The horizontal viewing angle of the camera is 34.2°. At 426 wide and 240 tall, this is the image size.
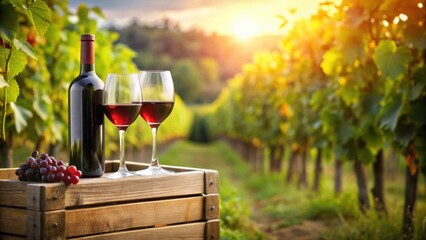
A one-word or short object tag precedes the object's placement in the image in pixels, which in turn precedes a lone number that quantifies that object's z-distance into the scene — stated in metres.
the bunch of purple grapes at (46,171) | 2.99
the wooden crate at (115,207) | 2.92
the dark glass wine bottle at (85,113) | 3.28
